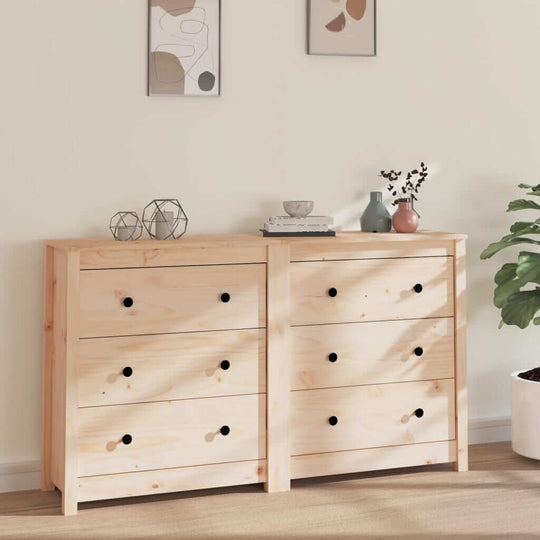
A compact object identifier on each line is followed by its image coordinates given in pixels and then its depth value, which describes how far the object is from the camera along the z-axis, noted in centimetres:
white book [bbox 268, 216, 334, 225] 324
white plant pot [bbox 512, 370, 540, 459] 348
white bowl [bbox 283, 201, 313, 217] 330
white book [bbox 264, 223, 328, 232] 324
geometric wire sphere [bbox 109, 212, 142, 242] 308
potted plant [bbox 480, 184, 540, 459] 346
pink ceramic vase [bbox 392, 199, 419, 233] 346
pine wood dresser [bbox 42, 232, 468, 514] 293
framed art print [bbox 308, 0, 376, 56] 351
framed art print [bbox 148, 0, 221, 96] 329
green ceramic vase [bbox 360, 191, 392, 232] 347
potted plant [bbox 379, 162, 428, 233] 346
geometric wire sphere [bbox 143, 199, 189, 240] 314
